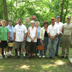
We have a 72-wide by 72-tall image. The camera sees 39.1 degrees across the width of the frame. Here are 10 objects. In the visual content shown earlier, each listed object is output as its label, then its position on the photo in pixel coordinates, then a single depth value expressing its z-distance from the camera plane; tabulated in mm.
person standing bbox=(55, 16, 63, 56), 5829
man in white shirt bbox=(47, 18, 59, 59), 5293
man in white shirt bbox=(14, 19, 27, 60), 5274
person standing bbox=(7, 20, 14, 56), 5905
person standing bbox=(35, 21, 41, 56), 5818
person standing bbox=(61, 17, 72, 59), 5234
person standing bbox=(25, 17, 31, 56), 5836
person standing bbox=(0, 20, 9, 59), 5416
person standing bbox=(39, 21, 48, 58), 5468
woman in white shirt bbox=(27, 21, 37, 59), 5398
